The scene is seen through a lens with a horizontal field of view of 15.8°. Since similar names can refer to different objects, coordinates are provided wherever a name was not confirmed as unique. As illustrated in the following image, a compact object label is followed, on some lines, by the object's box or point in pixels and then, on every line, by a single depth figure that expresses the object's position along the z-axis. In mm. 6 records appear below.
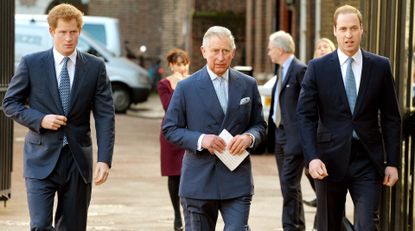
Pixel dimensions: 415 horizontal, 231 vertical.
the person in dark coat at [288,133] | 13167
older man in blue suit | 9149
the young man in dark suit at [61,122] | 9201
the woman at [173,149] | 13671
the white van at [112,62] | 35795
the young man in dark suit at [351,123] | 9411
